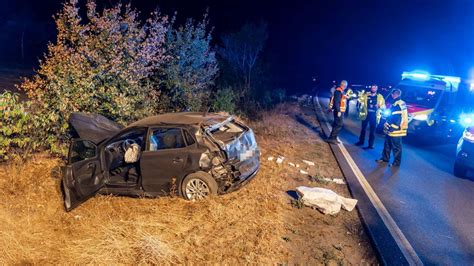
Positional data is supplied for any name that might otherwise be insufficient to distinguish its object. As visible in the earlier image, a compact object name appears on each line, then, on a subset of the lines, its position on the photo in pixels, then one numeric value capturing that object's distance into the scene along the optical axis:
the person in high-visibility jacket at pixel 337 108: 9.92
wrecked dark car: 5.59
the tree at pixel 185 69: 10.95
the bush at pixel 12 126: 6.66
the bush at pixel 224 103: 12.45
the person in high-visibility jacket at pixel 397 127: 8.19
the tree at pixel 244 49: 18.00
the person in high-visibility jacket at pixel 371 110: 9.69
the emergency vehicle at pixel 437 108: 10.85
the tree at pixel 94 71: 7.42
